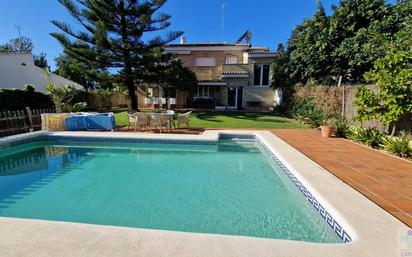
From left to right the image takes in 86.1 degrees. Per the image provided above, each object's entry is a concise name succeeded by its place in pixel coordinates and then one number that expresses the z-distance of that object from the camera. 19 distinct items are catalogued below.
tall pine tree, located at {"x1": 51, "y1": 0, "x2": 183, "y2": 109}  15.46
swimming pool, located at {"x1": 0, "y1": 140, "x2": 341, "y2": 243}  3.88
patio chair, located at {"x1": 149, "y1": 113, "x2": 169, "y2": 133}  10.54
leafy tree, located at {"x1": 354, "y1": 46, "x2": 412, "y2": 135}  6.93
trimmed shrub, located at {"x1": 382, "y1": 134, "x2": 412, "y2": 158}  6.49
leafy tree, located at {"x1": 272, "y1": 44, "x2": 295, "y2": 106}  17.17
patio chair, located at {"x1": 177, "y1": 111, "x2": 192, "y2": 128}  10.99
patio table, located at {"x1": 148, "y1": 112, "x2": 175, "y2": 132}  10.80
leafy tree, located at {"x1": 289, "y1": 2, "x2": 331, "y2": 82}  13.62
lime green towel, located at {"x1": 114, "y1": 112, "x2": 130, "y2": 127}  13.27
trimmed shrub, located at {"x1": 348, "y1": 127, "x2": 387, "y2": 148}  7.84
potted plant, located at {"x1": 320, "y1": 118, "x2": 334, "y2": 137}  9.63
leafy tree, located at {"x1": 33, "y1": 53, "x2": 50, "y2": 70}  46.13
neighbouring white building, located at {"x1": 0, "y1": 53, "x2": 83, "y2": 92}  17.05
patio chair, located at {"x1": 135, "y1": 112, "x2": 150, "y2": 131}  10.67
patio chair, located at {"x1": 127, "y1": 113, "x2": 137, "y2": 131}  10.69
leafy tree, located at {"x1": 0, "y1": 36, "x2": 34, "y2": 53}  50.78
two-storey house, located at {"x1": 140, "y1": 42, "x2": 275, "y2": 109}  22.75
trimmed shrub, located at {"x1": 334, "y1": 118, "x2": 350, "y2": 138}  9.72
